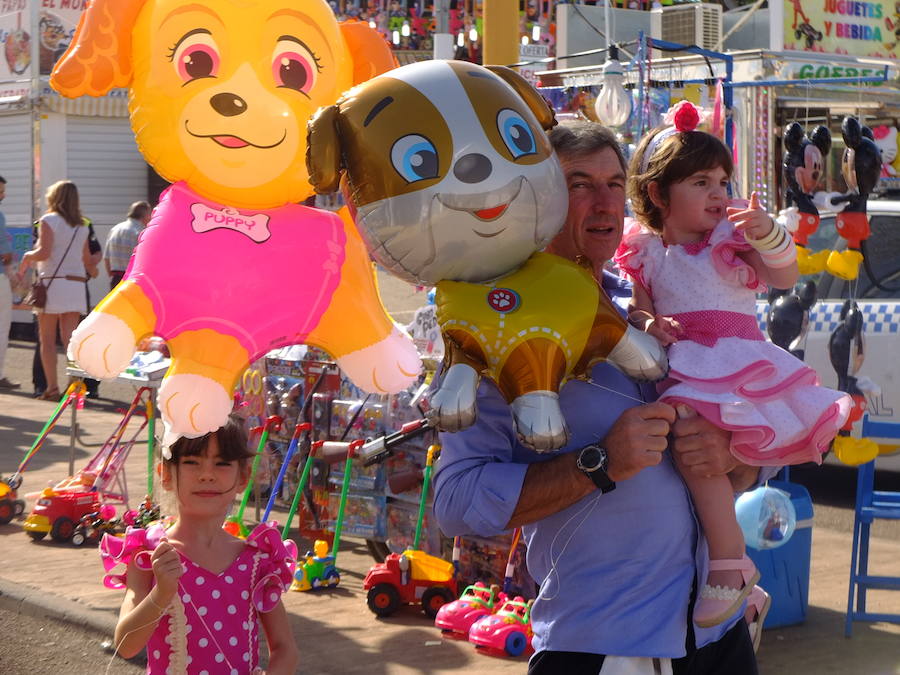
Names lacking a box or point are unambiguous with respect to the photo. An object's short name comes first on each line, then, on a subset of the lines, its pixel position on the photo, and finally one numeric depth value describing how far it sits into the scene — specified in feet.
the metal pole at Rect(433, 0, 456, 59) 38.45
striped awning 57.00
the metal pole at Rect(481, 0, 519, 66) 21.86
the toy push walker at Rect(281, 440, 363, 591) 20.04
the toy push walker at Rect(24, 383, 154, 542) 23.53
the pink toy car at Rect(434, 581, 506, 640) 17.62
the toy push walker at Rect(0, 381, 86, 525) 24.53
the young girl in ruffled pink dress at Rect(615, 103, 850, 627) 8.68
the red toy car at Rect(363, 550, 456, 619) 18.76
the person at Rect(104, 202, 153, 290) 38.40
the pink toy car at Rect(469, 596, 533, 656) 16.80
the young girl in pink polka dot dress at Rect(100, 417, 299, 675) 10.25
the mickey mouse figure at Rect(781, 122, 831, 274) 17.21
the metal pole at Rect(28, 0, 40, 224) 57.00
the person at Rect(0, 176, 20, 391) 37.24
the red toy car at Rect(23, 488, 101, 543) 23.47
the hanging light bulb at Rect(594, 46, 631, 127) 31.24
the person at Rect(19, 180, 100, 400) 36.94
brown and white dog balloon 8.05
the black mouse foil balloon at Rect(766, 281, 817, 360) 18.38
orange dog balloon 13.98
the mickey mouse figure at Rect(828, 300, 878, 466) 19.04
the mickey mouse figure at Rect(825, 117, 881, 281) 17.02
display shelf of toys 19.03
